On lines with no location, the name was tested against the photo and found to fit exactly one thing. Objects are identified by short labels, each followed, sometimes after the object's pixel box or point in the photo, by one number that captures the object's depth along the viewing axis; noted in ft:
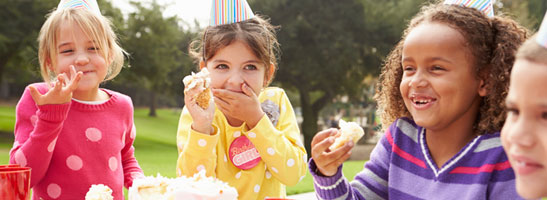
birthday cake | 4.45
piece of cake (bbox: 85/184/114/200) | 4.89
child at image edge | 3.36
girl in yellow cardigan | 6.75
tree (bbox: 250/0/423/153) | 57.82
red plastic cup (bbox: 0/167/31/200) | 5.01
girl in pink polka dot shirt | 6.62
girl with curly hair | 5.38
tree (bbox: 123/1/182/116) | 60.80
